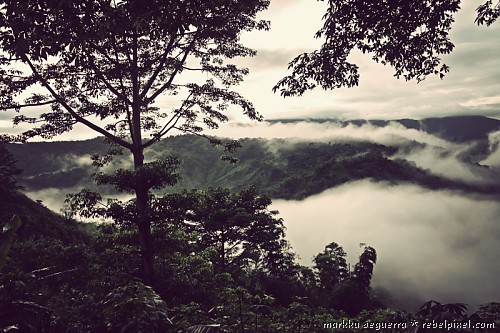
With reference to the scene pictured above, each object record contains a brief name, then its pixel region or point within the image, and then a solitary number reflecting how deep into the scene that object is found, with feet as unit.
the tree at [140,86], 27.84
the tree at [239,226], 81.66
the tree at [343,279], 124.06
